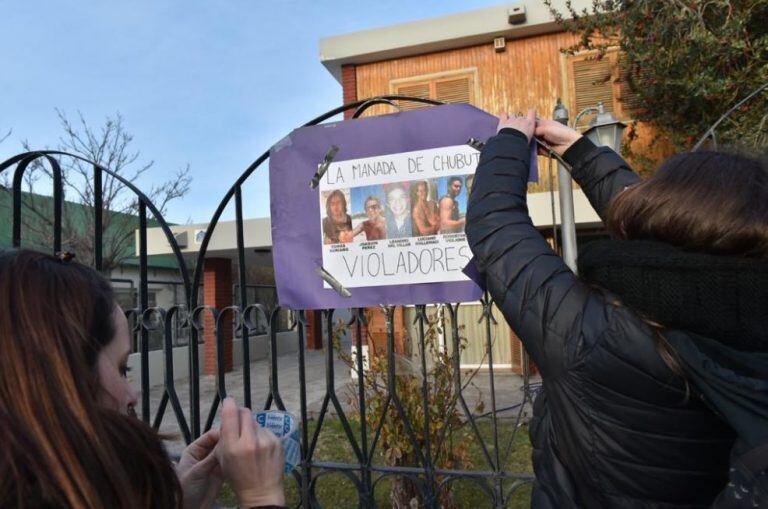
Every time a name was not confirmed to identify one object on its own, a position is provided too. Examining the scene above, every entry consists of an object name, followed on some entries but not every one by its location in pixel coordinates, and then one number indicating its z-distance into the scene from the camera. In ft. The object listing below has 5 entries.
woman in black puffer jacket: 3.03
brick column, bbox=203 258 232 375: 40.52
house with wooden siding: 30.40
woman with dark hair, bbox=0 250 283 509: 2.69
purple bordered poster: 6.64
